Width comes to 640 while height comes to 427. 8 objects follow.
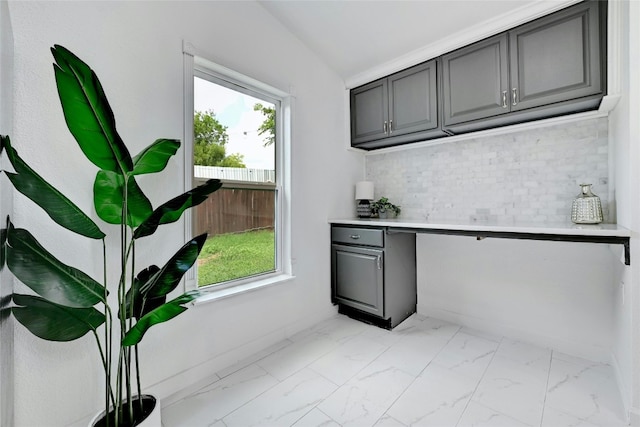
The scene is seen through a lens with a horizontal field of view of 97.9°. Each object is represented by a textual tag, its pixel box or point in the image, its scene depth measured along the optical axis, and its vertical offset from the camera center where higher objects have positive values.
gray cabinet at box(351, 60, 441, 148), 2.53 +1.05
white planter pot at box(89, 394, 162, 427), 1.15 -0.86
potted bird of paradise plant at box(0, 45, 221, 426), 1.01 -0.06
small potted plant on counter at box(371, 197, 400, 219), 3.11 +0.06
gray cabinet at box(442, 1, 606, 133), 1.81 +1.03
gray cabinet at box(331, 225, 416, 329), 2.56 -0.58
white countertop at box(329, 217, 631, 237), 1.52 -0.09
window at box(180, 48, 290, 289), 2.00 +0.35
